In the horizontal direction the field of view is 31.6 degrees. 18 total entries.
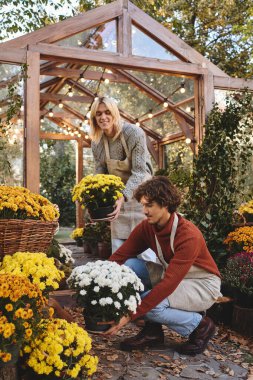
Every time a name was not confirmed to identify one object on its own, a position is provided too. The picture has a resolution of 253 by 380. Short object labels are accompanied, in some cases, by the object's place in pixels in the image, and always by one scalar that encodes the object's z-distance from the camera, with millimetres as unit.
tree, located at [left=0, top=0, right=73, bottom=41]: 9461
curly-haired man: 2885
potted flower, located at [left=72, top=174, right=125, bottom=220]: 3467
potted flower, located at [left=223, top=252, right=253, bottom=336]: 3746
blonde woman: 3660
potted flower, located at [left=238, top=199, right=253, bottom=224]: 5137
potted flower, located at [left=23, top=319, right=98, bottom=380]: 2240
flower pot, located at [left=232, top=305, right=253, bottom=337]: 3727
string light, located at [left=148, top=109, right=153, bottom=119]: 8945
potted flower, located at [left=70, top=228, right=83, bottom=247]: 8455
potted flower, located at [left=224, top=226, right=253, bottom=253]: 4445
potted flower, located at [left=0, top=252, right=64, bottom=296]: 2431
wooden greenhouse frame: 4848
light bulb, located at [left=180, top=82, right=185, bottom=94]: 7090
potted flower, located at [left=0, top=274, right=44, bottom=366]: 2004
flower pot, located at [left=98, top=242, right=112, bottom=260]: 7039
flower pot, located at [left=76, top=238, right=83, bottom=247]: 8584
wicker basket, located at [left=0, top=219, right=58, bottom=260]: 2748
